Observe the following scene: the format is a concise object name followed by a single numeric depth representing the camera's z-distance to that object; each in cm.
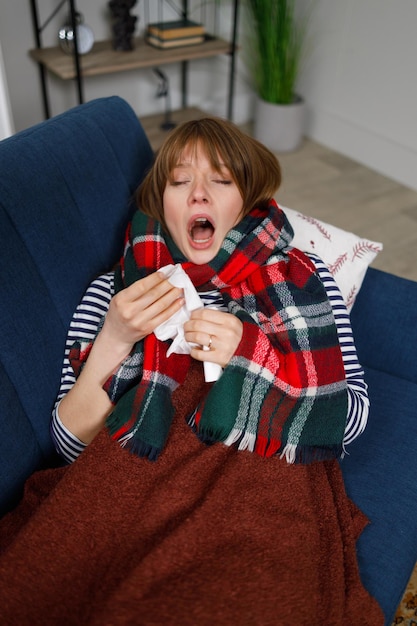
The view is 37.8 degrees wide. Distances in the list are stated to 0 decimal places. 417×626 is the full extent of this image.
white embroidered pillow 153
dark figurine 289
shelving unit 276
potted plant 307
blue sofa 111
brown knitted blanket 89
